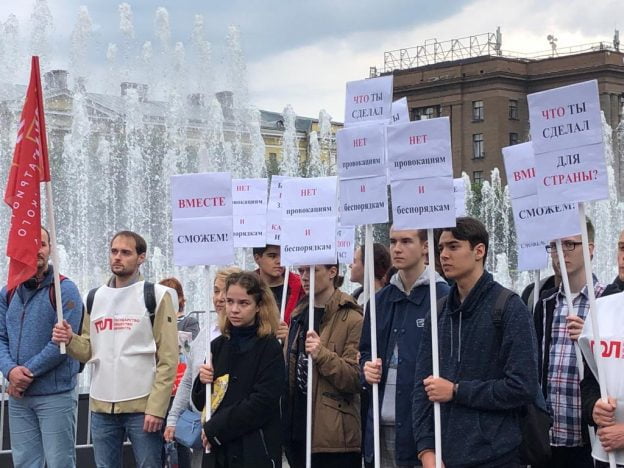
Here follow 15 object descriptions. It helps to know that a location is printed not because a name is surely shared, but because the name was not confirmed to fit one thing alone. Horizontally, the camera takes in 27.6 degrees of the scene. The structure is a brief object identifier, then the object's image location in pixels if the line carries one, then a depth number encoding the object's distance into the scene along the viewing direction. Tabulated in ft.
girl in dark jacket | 22.77
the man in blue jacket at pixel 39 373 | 26.32
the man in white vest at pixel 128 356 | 25.96
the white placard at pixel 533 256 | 27.96
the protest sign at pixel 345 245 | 32.53
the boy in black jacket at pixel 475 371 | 18.95
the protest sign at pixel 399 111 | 30.55
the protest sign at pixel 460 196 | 33.44
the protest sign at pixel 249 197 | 32.71
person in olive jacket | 24.36
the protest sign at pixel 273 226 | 32.32
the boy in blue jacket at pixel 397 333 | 22.57
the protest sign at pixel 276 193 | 33.35
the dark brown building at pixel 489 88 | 249.96
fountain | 92.79
